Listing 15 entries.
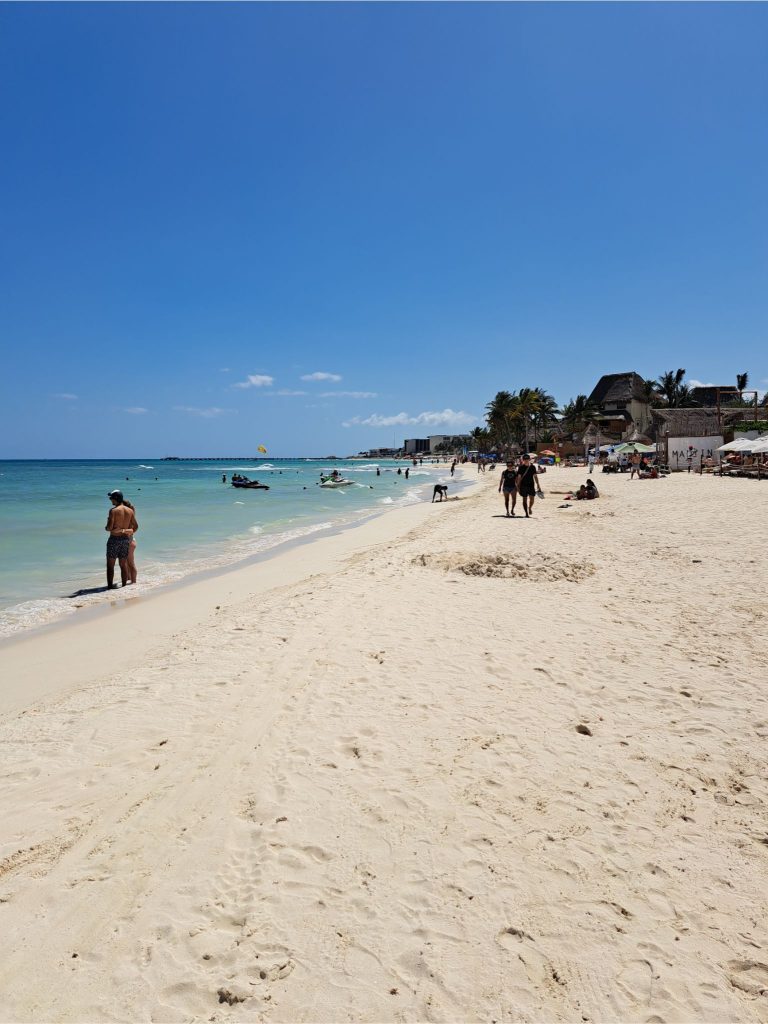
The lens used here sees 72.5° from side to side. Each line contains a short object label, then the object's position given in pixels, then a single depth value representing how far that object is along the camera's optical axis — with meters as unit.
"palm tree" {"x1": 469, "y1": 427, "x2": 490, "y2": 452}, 108.12
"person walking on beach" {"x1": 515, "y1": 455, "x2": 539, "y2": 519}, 16.44
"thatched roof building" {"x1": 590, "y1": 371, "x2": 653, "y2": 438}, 65.94
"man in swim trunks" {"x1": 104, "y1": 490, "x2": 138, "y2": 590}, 10.23
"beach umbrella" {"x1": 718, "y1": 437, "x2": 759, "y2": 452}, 29.36
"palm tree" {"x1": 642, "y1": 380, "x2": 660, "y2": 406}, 69.44
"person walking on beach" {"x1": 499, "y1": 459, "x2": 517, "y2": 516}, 16.89
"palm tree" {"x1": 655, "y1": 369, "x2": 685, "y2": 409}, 69.69
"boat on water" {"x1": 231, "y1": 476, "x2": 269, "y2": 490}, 47.44
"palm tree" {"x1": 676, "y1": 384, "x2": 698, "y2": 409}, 68.38
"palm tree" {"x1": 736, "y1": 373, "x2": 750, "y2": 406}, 63.62
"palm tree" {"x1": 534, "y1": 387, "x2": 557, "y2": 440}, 73.19
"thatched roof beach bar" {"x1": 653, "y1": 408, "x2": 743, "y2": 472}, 37.84
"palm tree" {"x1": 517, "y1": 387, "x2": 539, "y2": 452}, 67.53
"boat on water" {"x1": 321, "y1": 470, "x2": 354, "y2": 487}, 52.12
